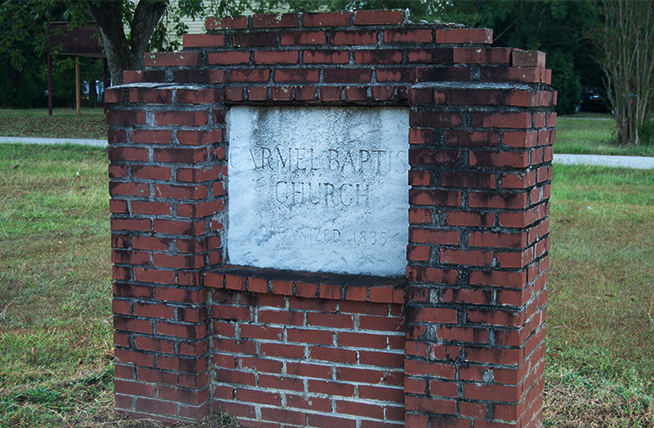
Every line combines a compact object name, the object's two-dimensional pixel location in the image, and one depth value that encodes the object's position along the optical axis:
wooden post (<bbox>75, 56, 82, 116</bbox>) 26.07
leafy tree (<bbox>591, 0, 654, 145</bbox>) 15.80
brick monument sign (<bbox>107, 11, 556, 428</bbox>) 2.51
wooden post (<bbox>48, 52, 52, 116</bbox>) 26.04
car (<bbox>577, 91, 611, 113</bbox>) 42.34
